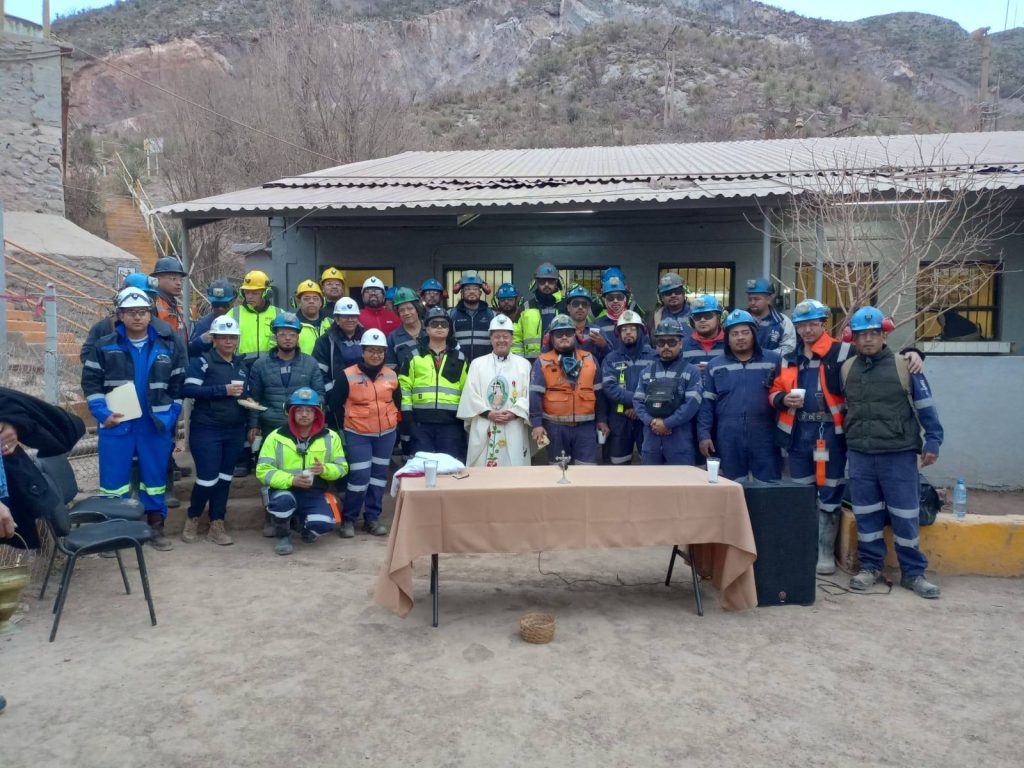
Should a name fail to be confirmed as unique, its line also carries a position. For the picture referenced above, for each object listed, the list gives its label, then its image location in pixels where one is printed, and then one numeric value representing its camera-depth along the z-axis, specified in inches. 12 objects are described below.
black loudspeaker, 200.7
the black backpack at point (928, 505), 225.3
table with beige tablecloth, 187.8
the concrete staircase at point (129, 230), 848.9
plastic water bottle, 233.9
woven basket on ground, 178.4
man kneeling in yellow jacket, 249.3
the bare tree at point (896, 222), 309.9
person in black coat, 162.9
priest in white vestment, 268.7
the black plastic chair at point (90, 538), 179.5
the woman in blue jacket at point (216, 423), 256.2
